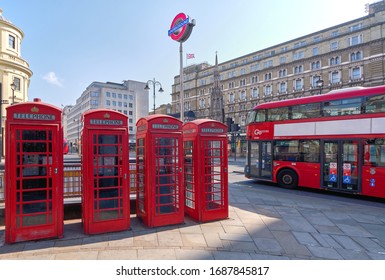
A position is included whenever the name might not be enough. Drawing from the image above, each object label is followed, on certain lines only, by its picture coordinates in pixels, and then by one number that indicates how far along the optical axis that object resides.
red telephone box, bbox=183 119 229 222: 6.06
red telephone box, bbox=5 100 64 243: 4.55
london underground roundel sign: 9.73
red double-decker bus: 8.98
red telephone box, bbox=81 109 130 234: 5.04
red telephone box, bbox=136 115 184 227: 5.51
